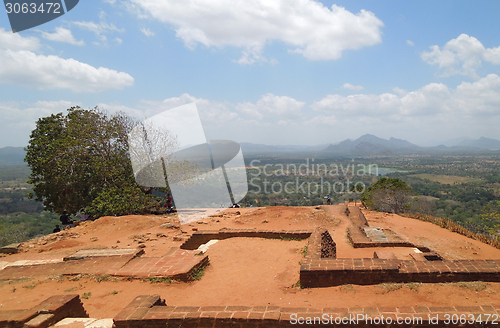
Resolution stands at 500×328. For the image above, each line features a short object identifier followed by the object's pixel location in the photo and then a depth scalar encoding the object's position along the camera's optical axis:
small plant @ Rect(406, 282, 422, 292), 4.10
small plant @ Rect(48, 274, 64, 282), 5.78
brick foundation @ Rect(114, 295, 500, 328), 2.97
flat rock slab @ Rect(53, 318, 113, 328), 3.48
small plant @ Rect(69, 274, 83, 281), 5.78
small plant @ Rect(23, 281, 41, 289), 5.47
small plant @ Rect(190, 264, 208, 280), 5.62
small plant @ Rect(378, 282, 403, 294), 4.14
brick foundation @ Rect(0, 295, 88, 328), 3.29
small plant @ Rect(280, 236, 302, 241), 7.95
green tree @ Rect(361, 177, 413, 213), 21.16
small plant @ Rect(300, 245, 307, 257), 6.59
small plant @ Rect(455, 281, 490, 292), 4.02
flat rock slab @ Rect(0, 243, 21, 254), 8.88
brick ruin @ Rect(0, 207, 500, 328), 3.08
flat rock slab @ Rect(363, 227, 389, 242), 8.36
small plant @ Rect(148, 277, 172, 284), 5.37
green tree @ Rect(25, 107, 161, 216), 13.83
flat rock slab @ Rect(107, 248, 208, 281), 5.50
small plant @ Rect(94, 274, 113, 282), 5.62
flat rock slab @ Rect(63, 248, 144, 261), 6.80
